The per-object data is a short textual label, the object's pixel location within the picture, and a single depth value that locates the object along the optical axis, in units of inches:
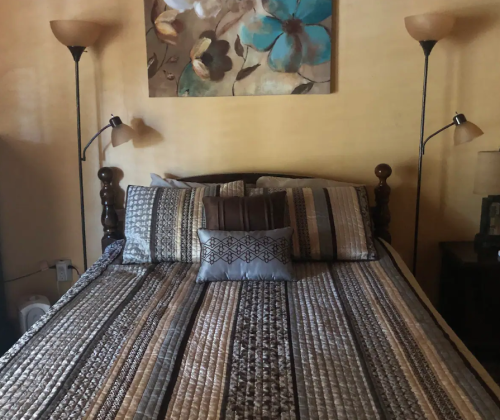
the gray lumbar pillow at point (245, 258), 73.6
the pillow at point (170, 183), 94.3
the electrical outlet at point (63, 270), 107.3
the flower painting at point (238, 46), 94.6
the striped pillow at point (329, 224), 82.7
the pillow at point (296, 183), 94.7
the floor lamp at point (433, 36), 86.1
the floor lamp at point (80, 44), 88.6
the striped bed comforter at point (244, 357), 43.5
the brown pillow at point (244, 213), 78.6
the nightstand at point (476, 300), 88.0
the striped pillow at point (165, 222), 82.4
